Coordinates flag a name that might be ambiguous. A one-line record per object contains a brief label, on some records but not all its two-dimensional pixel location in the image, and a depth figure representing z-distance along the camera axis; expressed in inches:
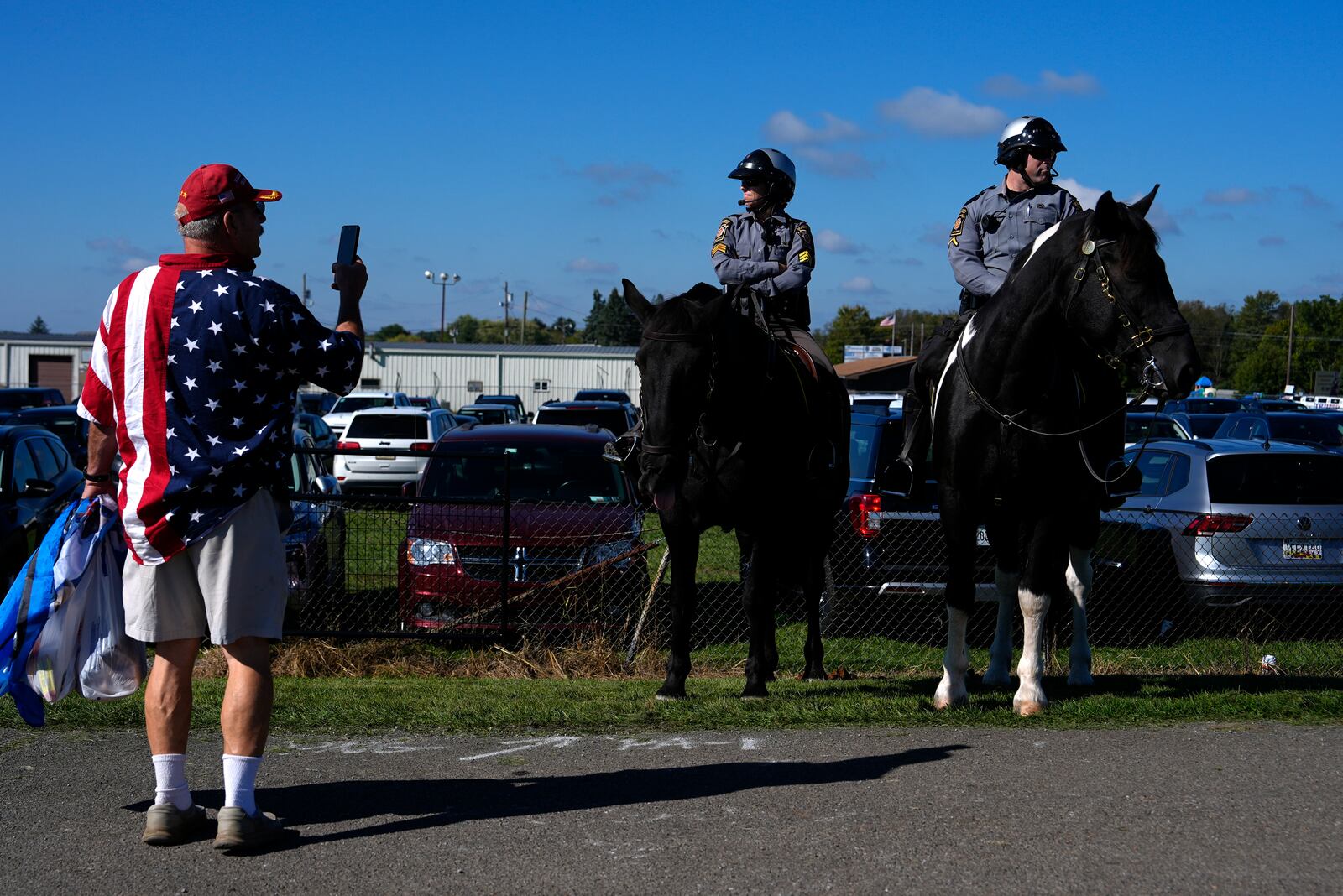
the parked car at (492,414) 1393.9
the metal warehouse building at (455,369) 2807.6
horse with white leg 246.2
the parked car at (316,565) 422.9
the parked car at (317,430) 933.2
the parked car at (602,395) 1555.1
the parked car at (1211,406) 1502.2
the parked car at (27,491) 448.8
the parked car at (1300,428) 895.1
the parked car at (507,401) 1744.6
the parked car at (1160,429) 998.9
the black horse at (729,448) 260.1
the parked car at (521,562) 405.1
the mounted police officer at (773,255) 320.8
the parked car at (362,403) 1461.6
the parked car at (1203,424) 1128.1
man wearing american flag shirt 178.2
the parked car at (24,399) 1111.0
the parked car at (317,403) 1704.0
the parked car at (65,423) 731.4
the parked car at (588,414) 962.1
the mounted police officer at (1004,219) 295.9
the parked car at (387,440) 969.5
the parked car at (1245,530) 433.7
